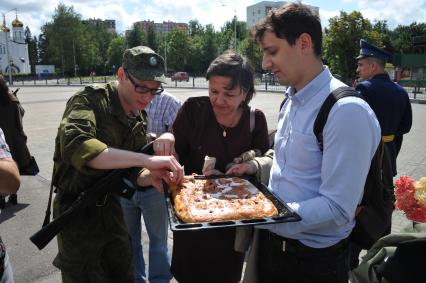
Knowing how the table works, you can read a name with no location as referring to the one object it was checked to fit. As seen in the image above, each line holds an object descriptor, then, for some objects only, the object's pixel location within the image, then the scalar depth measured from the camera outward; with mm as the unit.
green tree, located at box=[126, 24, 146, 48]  83188
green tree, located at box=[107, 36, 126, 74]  80625
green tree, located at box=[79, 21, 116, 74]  74000
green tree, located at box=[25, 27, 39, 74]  91369
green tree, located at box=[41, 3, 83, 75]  70062
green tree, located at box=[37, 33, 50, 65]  81250
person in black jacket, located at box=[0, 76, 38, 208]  5805
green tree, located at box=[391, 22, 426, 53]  62384
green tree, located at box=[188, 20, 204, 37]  103875
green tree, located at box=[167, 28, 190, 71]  74875
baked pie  1937
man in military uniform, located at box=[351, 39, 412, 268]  4574
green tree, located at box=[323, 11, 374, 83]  27703
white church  76938
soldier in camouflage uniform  2176
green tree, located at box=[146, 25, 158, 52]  85431
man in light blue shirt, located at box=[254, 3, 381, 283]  1648
